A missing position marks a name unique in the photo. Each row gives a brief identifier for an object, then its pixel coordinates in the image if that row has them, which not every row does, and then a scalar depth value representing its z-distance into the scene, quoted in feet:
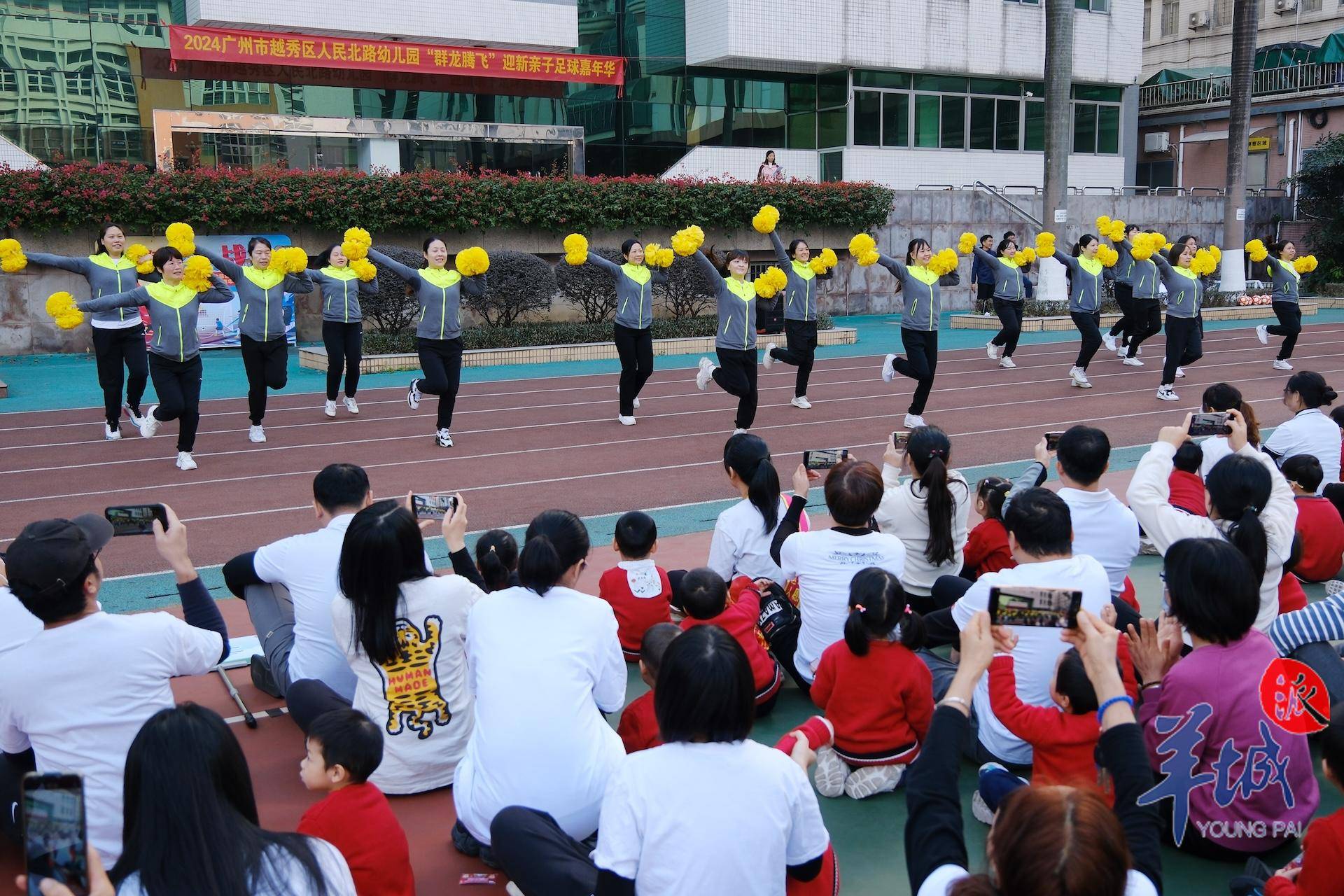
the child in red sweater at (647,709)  11.92
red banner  68.03
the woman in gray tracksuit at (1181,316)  44.01
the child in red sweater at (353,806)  9.77
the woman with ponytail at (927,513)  17.04
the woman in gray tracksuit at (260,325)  35.24
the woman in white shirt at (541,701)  10.88
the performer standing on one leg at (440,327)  34.99
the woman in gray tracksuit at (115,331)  35.45
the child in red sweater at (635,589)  15.40
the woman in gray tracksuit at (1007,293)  51.52
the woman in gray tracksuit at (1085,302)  47.26
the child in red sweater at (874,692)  12.48
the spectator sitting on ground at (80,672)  10.19
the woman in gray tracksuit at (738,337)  35.40
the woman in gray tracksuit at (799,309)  40.65
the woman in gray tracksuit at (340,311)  38.99
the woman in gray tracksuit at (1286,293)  48.52
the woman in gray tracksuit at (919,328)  38.19
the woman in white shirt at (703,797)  8.39
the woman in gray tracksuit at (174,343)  31.94
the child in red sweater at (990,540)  17.44
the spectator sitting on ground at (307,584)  13.80
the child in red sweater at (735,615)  13.62
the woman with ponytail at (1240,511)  15.17
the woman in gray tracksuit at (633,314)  37.96
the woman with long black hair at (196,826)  7.13
